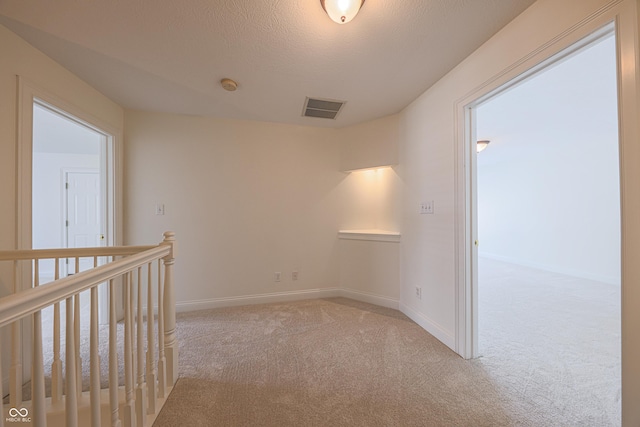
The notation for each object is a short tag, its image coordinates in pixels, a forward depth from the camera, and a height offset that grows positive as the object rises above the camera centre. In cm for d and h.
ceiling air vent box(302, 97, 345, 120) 250 +115
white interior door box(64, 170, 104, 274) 434 +13
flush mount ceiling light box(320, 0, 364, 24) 128 +109
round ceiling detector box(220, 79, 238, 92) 211 +114
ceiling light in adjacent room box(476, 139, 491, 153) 347 +99
